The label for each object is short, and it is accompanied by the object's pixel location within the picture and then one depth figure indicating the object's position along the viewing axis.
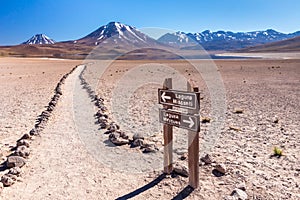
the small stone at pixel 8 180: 5.03
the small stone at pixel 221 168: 5.29
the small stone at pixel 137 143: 6.92
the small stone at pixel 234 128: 8.46
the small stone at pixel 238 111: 11.01
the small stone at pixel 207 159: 5.79
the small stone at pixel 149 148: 6.53
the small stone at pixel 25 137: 7.42
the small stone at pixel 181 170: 5.31
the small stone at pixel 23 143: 6.90
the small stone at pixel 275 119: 9.25
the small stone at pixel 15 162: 5.78
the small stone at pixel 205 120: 9.46
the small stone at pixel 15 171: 5.34
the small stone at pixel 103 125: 8.73
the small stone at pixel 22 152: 6.19
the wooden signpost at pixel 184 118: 4.51
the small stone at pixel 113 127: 8.20
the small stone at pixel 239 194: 4.40
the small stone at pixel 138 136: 7.27
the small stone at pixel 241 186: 4.68
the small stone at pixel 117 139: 7.10
